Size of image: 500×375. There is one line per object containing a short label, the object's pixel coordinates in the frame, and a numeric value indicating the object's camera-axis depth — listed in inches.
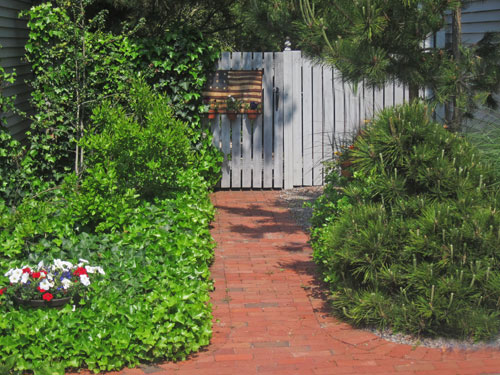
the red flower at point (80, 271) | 188.1
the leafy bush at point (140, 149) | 265.1
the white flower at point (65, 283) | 183.0
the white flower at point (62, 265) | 189.3
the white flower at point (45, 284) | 180.2
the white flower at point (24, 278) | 182.9
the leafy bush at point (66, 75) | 305.0
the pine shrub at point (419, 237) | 184.2
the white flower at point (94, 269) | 193.5
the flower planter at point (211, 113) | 381.1
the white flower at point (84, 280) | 183.7
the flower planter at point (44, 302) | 181.5
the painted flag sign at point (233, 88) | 382.6
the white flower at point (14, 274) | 183.5
